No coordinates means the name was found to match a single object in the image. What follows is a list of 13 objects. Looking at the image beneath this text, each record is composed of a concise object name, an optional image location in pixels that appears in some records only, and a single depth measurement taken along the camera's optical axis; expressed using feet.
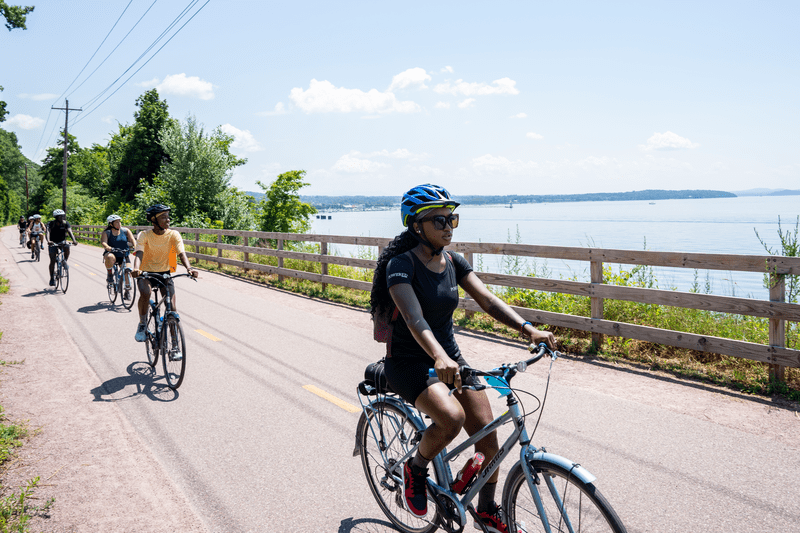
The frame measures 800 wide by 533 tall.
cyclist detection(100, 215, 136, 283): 40.38
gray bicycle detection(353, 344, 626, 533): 7.85
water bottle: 9.33
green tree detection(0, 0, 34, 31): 74.23
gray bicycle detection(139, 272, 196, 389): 20.79
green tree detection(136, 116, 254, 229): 130.11
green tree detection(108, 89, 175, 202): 169.99
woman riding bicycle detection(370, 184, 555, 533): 9.03
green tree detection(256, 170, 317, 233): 163.12
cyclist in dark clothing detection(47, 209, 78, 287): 47.14
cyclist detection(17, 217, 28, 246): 118.55
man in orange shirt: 23.75
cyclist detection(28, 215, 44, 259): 73.72
